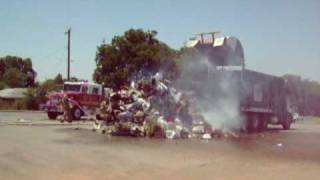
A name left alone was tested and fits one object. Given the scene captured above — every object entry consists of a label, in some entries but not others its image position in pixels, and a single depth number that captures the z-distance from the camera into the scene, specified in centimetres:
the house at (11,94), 9094
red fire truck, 3641
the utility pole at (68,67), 6581
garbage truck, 2638
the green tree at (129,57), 5425
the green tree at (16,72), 12269
